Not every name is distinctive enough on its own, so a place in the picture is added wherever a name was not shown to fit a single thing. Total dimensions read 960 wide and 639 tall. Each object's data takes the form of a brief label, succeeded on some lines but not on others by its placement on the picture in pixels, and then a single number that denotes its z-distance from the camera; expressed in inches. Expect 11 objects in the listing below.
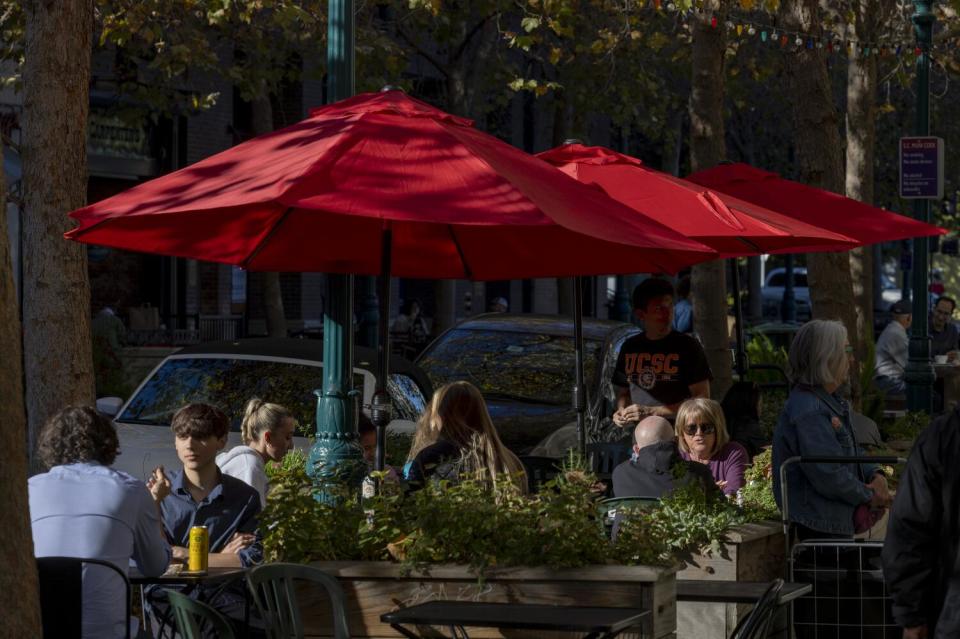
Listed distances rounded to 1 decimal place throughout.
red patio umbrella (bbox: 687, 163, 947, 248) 724.9
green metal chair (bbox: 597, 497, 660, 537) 491.2
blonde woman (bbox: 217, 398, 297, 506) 566.2
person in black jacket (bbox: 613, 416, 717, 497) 505.3
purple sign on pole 1078.2
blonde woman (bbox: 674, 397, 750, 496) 571.9
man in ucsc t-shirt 654.6
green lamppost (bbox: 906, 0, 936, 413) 1079.2
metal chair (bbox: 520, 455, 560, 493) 638.0
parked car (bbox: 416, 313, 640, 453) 850.3
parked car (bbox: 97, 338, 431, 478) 753.5
